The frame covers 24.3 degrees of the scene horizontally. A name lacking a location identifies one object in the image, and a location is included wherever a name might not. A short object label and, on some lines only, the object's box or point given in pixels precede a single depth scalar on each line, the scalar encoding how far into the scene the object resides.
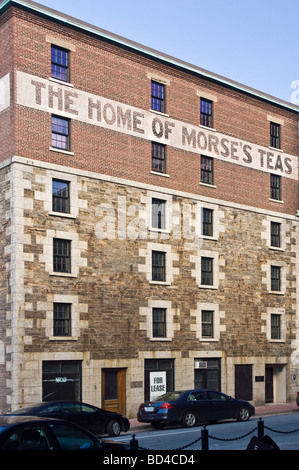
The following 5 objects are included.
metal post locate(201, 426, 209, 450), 16.39
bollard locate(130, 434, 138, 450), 13.56
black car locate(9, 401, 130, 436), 23.91
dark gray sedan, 27.53
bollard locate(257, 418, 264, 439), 18.45
